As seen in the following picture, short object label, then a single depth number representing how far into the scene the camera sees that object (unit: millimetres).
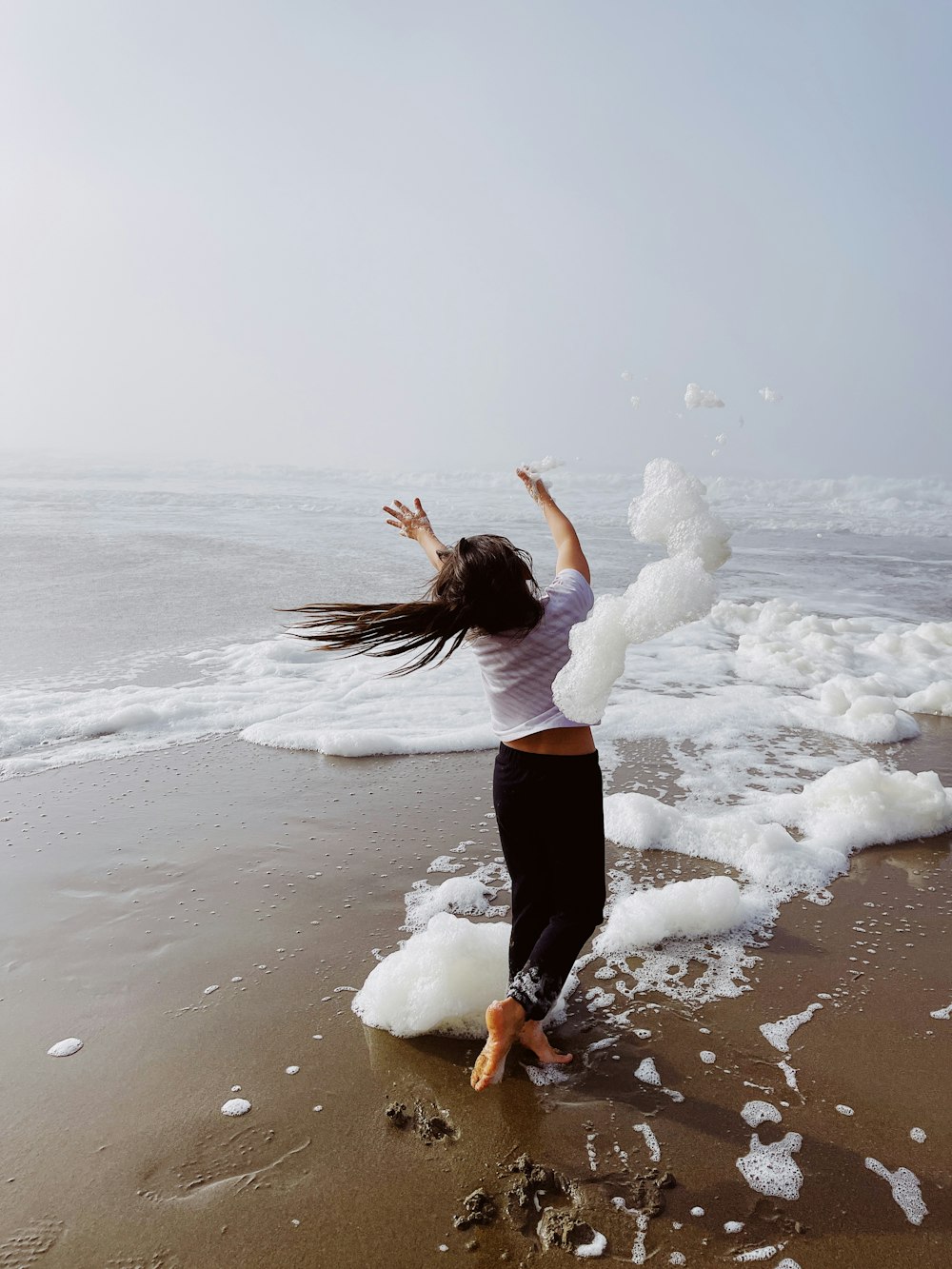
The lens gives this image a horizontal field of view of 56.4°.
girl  2391
